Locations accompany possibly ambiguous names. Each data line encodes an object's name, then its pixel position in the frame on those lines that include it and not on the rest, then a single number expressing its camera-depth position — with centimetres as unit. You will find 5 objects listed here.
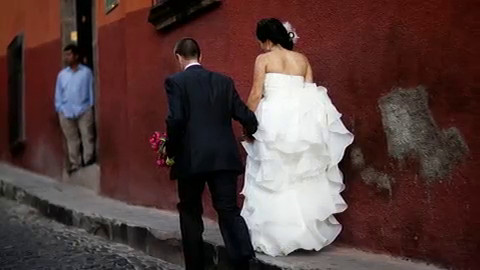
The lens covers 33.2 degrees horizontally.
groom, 517
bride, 523
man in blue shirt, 1045
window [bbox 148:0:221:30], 725
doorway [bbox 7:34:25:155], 1309
